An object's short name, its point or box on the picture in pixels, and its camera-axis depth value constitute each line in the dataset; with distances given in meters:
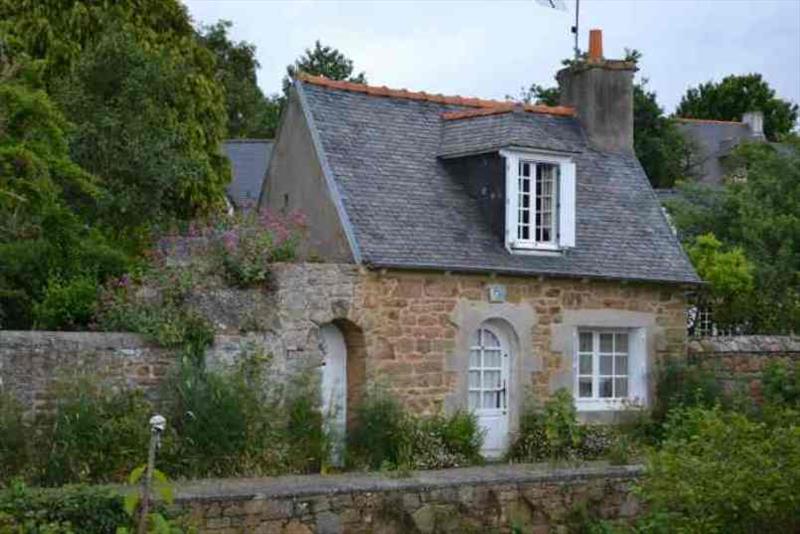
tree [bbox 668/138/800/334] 27.17
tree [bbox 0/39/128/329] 17.20
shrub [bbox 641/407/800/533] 13.26
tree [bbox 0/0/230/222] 22.94
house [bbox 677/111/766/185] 52.62
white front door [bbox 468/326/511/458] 20.06
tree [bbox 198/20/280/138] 40.44
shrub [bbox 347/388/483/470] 18.16
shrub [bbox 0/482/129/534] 12.33
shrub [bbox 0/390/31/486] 15.28
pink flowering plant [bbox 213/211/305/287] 18.16
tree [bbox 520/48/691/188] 44.19
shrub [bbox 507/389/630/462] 19.92
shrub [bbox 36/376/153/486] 15.48
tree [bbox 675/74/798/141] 60.84
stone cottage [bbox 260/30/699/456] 19.06
